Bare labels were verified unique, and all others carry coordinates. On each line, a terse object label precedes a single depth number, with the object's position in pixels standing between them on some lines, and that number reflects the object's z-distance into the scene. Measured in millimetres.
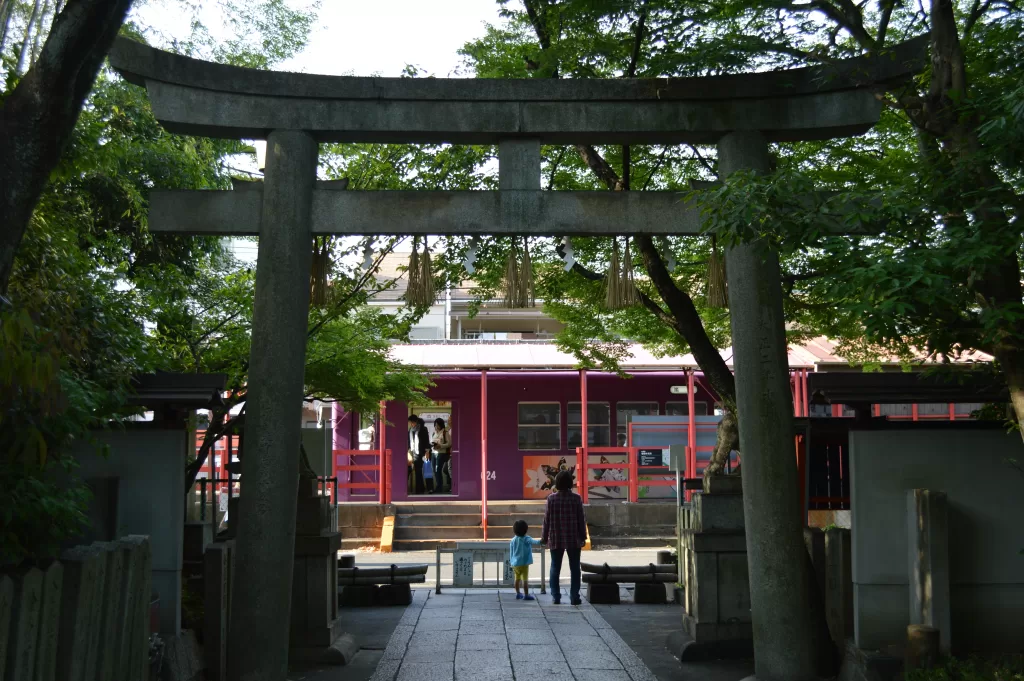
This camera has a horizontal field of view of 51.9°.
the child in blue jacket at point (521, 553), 14664
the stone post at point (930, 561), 7691
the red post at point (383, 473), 23883
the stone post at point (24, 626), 5035
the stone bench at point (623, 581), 14922
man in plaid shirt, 14461
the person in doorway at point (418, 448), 25984
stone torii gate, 7949
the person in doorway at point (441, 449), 26125
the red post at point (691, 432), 22656
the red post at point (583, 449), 23344
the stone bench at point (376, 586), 14523
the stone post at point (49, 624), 5340
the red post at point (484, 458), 22625
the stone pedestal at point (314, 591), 10359
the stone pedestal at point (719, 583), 10438
